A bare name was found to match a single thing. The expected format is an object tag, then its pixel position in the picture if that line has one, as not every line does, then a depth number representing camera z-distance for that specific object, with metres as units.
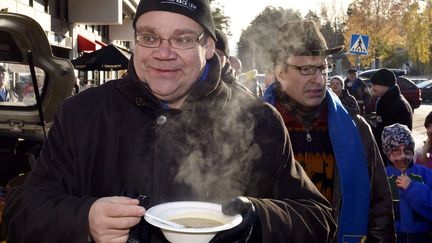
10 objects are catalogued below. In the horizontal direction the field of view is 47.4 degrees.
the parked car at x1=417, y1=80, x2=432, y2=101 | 27.50
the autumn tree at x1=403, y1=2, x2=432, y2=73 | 21.02
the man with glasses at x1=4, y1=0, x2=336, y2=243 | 1.83
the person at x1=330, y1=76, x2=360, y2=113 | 9.62
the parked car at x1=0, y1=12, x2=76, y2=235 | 3.08
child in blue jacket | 3.81
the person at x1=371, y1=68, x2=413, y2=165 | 6.96
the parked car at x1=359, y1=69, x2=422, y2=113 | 17.59
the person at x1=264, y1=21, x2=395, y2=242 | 2.91
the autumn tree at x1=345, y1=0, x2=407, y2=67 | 15.73
